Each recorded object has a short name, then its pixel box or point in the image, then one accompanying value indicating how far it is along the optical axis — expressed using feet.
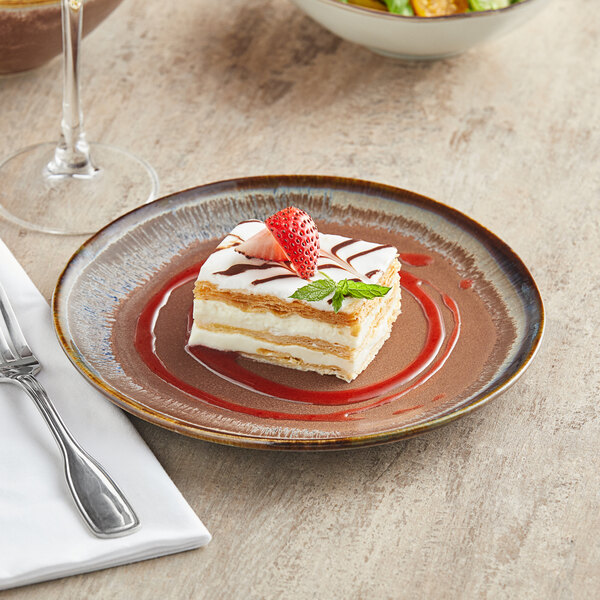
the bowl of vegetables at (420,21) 3.76
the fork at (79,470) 2.96
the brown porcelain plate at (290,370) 3.09
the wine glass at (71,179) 3.52
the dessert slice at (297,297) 3.18
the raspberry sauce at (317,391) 3.13
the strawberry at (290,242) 3.19
